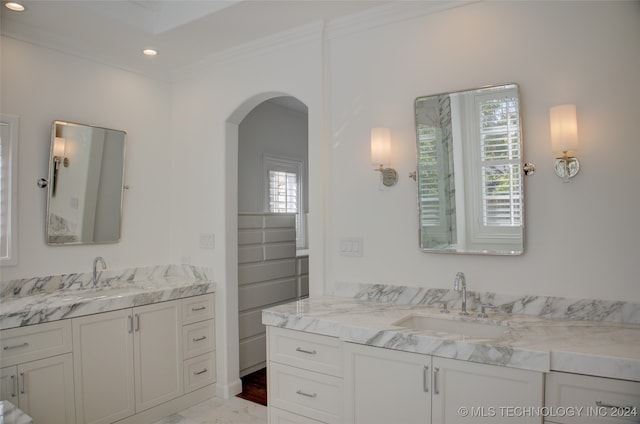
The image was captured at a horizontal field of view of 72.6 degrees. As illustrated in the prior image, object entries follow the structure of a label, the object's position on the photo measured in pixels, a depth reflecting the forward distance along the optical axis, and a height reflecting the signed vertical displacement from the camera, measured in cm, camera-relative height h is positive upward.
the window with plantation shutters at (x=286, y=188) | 510 +50
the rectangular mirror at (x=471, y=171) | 230 +30
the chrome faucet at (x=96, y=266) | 322 -25
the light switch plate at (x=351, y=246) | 283 -12
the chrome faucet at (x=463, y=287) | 235 -33
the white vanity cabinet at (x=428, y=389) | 176 -72
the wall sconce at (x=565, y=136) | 207 +42
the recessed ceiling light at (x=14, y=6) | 259 +138
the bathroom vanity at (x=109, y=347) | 245 -74
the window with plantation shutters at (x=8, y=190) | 282 +29
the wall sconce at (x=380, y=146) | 264 +49
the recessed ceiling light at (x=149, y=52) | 337 +140
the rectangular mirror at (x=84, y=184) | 306 +36
